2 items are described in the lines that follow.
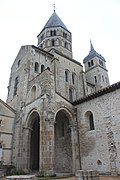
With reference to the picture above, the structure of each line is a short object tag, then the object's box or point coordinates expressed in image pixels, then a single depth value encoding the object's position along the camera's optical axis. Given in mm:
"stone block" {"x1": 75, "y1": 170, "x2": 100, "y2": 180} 6438
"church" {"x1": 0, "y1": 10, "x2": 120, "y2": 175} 13836
